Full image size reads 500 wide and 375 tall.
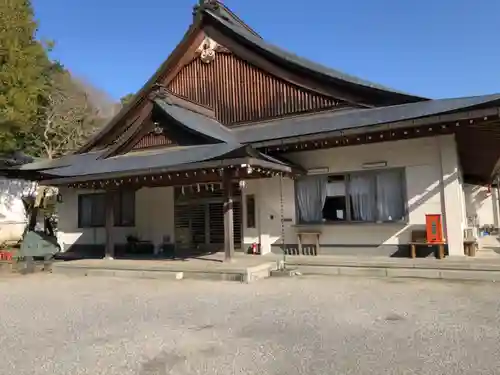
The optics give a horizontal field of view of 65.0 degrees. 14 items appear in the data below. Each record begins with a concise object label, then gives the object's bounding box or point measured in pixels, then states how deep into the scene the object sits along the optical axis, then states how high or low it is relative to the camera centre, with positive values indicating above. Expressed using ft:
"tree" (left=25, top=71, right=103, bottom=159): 87.97 +25.35
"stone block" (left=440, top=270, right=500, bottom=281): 23.53 -3.27
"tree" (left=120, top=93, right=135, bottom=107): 126.10 +43.34
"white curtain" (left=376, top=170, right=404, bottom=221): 31.09 +2.16
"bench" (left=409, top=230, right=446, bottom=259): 28.38 -1.48
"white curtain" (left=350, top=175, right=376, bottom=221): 32.12 +2.24
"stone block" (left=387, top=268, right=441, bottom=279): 25.18 -3.24
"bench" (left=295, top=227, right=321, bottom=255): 33.68 -0.71
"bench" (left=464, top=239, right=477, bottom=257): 29.55 -2.00
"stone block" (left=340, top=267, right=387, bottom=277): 26.55 -3.25
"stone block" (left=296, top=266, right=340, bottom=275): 28.16 -3.24
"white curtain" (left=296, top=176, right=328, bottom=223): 33.88 +2.49
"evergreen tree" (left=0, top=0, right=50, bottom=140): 39.78 +17.10
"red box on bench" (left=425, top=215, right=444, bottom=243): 28.66 -0.47
